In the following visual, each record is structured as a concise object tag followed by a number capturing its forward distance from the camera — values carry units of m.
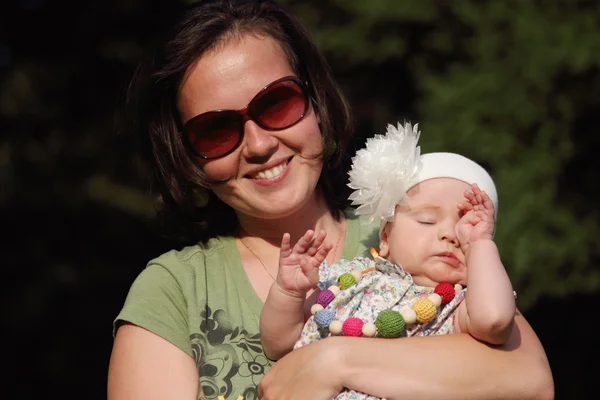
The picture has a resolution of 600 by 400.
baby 5.16
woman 5.09
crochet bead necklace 5.27
